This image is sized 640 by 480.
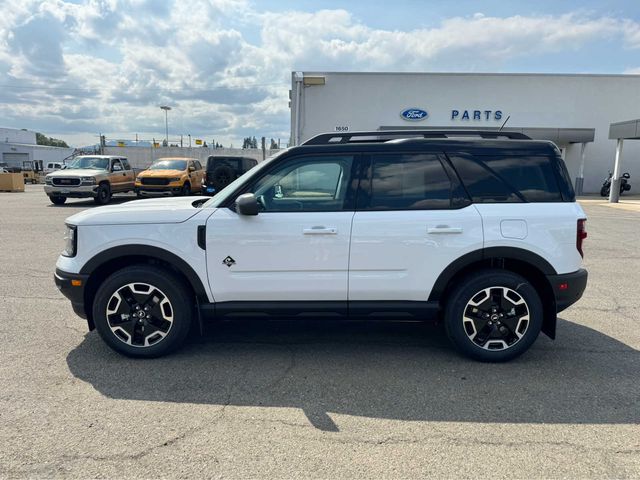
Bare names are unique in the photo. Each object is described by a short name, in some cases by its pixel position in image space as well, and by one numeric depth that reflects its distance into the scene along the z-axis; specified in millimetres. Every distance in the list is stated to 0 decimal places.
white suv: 3719
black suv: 16562
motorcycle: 23775
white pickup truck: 17188
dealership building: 24016
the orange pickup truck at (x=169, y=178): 18172
